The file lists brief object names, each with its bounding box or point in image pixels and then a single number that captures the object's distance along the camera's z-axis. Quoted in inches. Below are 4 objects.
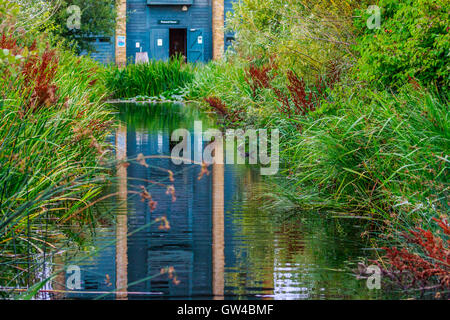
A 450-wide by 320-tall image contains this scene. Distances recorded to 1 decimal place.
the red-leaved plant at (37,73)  524.6
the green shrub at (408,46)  555.5
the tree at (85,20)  1965.8
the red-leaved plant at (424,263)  334.3
